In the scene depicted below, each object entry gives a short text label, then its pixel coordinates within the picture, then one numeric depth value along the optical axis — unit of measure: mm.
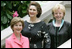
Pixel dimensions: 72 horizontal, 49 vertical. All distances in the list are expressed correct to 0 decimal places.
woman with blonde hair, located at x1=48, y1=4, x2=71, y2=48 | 5316
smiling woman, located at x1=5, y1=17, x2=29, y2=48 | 4986
